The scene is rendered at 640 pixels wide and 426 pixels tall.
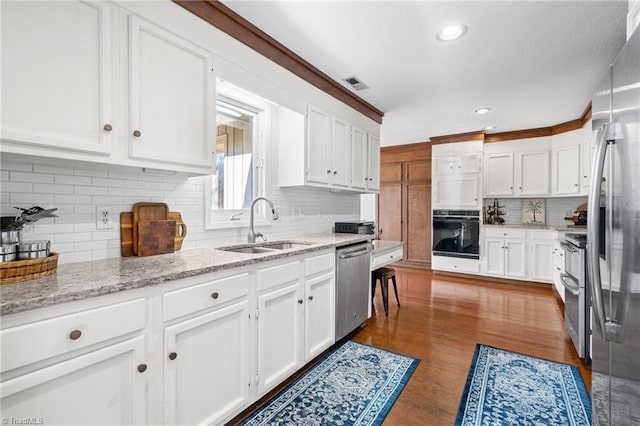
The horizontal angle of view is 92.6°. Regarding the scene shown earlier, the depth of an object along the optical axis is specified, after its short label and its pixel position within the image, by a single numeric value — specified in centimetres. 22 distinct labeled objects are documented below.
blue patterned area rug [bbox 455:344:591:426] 181
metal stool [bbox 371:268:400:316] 356
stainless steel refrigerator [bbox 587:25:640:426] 107
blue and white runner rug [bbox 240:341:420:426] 180
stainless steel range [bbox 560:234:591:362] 243
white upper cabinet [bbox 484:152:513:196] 521
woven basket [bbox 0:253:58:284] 113
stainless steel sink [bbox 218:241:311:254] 236
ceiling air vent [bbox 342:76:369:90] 306
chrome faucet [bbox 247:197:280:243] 251
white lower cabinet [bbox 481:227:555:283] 473
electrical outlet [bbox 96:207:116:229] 170
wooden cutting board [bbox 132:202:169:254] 180
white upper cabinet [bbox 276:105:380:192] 284
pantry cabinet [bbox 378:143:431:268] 607
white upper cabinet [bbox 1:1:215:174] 121
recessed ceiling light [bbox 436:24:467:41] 222
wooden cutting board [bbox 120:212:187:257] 178
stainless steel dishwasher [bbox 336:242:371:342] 270
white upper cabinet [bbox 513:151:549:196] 494
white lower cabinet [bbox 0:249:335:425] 100
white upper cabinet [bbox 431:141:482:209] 530
